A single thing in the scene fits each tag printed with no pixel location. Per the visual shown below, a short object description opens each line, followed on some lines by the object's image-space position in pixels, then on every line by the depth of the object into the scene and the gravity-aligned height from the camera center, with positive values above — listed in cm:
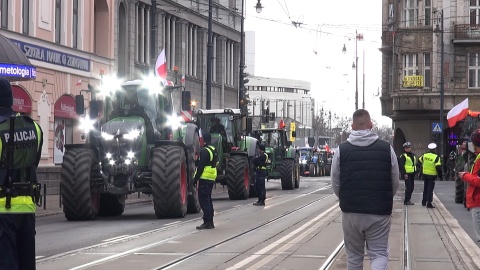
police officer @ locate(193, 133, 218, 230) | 1945 -76
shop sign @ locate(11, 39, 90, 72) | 3466 +286
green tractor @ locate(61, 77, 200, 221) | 2188 -41
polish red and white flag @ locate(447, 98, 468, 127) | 3347 +82
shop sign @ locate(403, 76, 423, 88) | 6203 +341
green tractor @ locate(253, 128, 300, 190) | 4047 -73
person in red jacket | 1261 -64
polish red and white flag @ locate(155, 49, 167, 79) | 3334 +230
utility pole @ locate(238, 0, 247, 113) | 5048 +363
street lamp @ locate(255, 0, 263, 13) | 4709 +589
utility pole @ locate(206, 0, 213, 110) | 4342 +318
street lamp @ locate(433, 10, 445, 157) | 5831 +405
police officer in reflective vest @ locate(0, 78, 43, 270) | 764 -37
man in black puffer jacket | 954 -47
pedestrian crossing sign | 5475 +57
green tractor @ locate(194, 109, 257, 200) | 3164 -34
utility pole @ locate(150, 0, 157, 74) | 3544 +358
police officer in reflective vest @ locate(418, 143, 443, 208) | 2777 -82
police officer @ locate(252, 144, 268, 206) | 2845 -99
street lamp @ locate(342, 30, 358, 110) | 7469 +547
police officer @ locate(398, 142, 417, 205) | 2895 -83
